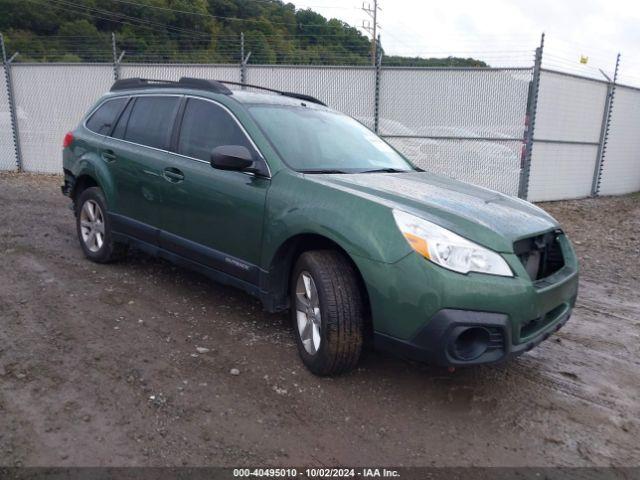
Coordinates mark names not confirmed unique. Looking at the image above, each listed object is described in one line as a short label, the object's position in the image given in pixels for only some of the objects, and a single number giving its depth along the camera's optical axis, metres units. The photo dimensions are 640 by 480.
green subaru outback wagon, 2.76
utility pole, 37.12
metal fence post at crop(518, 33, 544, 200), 9.02
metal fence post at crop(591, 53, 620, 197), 11.05
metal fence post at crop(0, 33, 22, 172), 11.57
